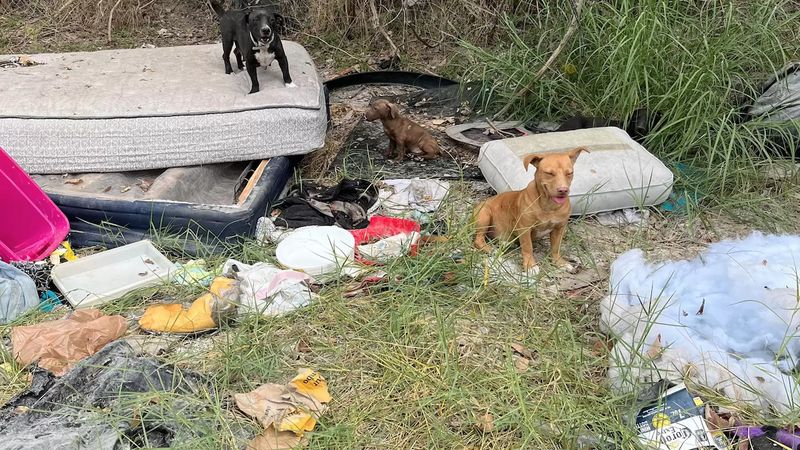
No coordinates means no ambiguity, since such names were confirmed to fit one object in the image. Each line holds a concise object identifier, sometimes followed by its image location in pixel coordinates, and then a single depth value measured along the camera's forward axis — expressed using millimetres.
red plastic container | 3346
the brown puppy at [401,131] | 4156
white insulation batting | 2354
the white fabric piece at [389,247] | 3105
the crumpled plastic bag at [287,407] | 2211
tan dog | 2889
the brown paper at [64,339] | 2533
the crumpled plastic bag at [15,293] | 2861
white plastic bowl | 3059
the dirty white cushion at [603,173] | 3500
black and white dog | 3734
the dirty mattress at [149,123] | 3627
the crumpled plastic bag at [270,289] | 2818
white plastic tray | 3014
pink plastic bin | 3246
